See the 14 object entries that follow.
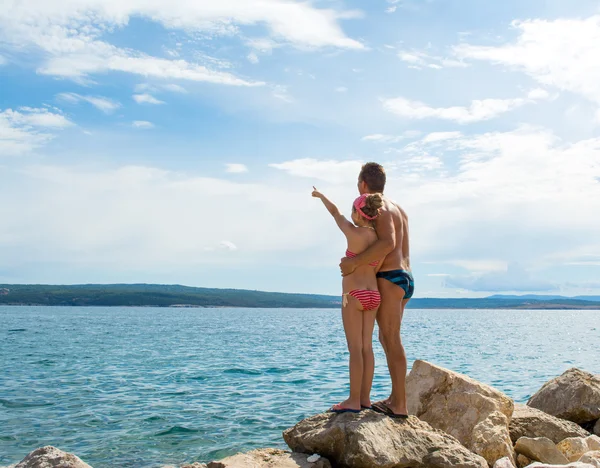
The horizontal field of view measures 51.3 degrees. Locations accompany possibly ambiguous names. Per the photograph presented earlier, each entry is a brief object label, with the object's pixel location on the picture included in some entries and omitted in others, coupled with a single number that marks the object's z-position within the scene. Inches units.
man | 279.0
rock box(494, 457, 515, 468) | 280.1
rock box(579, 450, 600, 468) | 286.4
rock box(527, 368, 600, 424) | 416.5
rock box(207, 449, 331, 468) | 264.1
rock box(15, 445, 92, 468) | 246.5
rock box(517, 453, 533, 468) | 328.8
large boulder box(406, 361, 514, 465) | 352.2
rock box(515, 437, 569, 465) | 311.2
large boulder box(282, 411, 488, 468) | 265.9
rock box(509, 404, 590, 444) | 366.6
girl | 275.6
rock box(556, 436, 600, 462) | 324.5
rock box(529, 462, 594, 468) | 254.5
